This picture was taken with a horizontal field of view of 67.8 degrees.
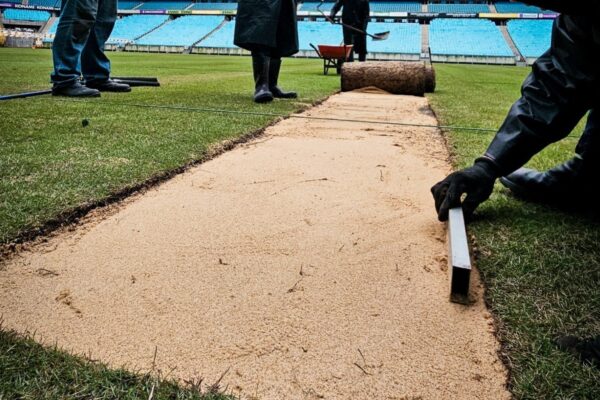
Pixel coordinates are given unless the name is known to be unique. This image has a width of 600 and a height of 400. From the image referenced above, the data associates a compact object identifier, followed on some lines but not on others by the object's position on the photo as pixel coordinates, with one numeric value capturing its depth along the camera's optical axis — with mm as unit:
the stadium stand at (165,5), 37125
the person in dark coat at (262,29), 4207
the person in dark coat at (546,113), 1300
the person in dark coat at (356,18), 9398
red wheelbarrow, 9438
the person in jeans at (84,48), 3664
